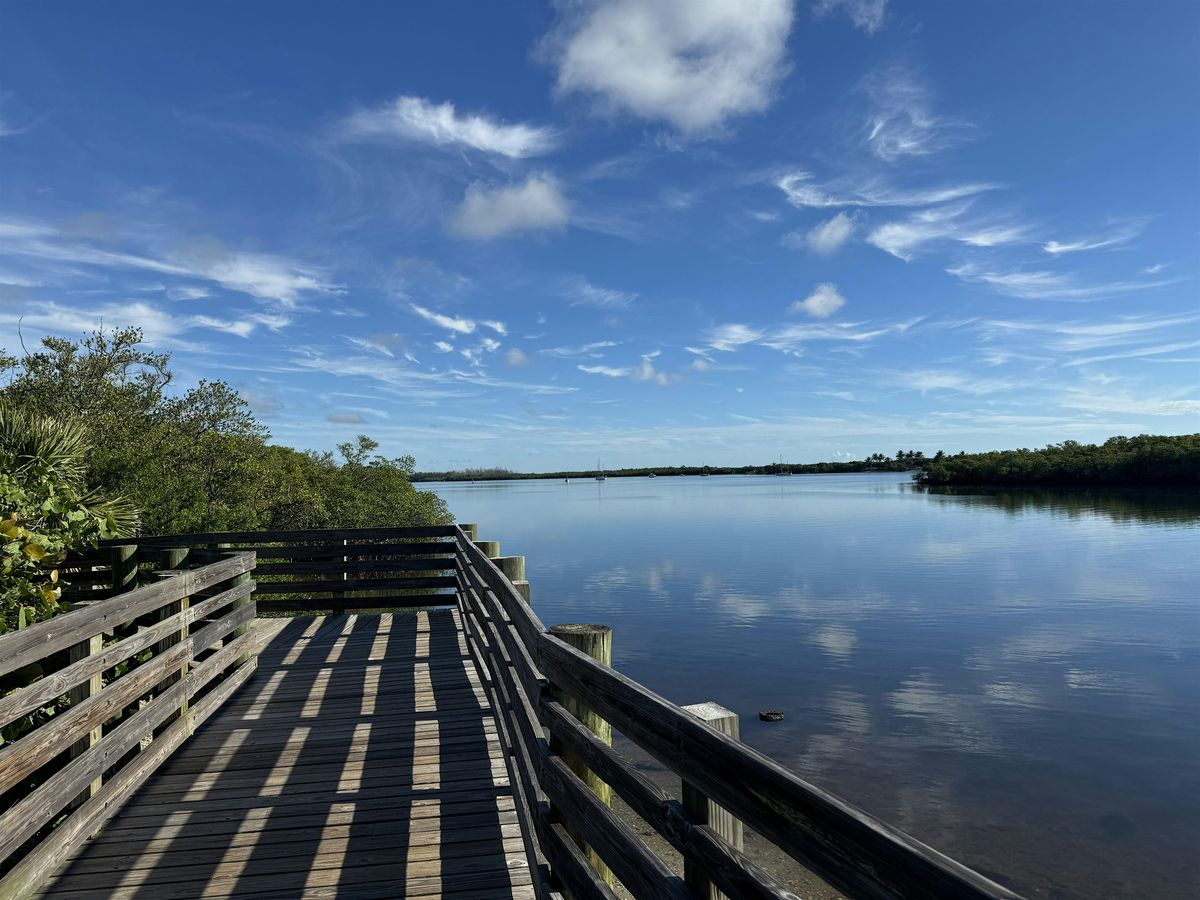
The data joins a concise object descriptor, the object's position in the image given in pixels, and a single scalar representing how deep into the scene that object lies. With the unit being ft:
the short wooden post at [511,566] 22.67
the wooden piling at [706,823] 6.73
